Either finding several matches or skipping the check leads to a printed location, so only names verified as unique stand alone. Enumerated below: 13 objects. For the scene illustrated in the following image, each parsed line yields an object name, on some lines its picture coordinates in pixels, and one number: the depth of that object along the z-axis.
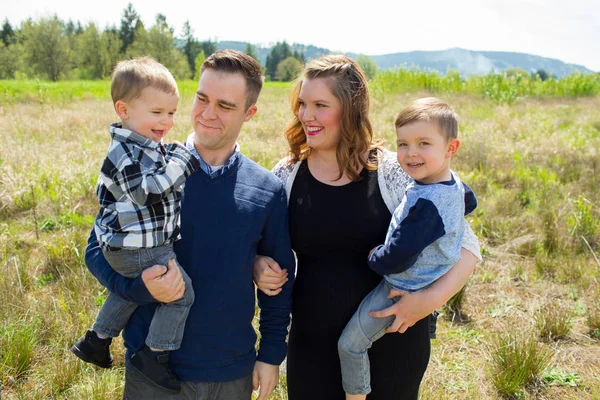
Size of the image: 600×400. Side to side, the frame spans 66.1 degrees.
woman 2.11
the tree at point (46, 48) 49.28
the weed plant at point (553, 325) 3.68
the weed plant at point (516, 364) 3.09
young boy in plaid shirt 1.70
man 1.85
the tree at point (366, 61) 35.84
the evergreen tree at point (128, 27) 60.16
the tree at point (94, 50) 52.41
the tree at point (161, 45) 50.06
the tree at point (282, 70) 78.78
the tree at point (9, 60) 47.00
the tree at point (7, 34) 55.19
